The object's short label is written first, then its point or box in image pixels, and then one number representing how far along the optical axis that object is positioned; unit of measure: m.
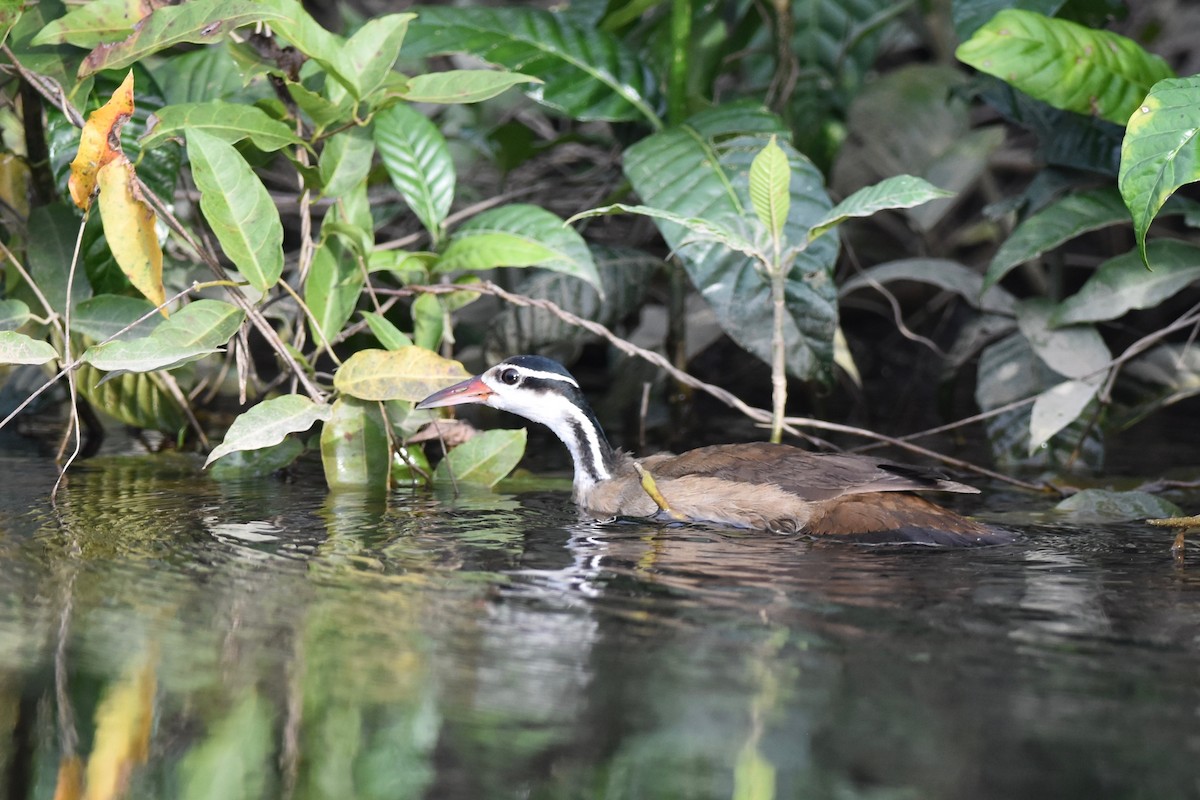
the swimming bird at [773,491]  8.34
